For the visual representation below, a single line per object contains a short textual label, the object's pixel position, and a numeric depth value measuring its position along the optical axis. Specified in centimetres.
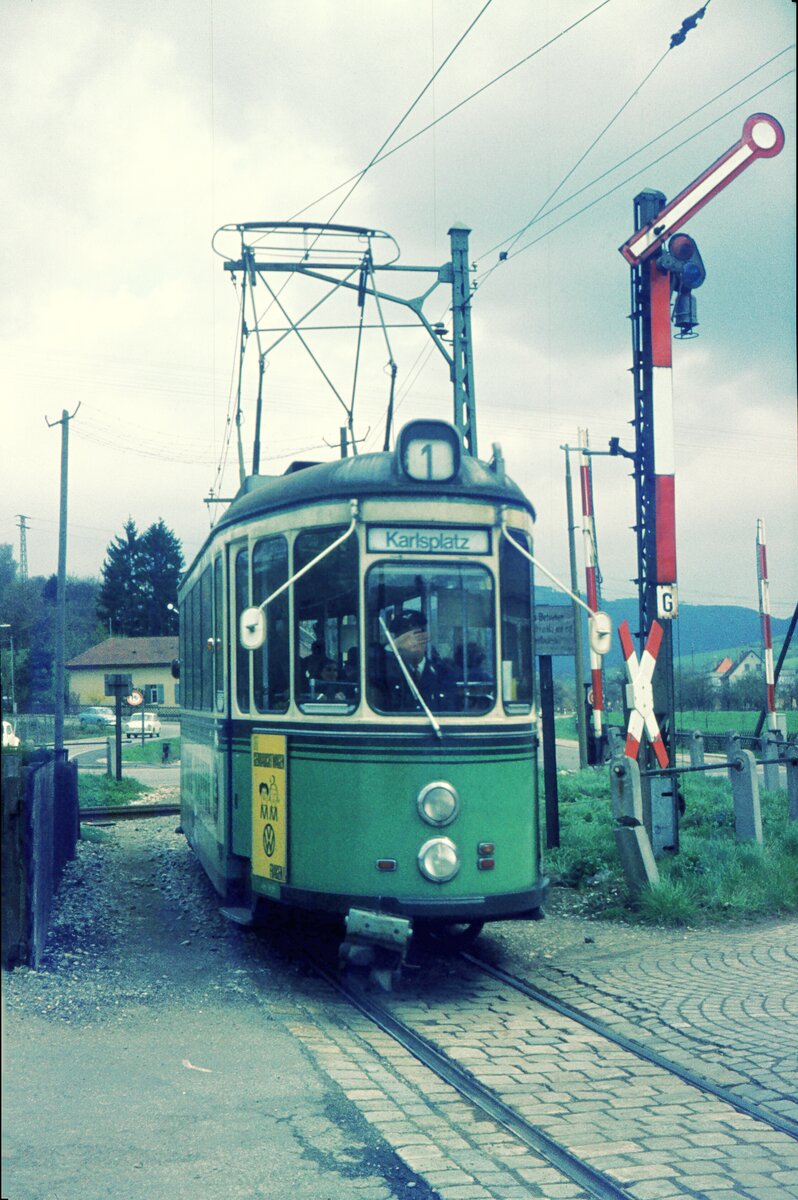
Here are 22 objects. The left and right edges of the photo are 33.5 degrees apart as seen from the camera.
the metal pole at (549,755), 1242
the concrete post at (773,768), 1594
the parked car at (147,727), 6031
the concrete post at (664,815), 1143
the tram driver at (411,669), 749
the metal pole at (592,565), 1667
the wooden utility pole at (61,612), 3403
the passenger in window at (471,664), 759
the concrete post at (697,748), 1762
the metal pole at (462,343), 1468
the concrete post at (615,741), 1401
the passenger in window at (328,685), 764
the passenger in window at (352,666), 755
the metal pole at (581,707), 2833
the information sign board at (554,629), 1160
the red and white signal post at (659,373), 1127
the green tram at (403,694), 736
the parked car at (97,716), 6116
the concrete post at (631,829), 1002
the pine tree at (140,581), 9312
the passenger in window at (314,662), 777
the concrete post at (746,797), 1105
